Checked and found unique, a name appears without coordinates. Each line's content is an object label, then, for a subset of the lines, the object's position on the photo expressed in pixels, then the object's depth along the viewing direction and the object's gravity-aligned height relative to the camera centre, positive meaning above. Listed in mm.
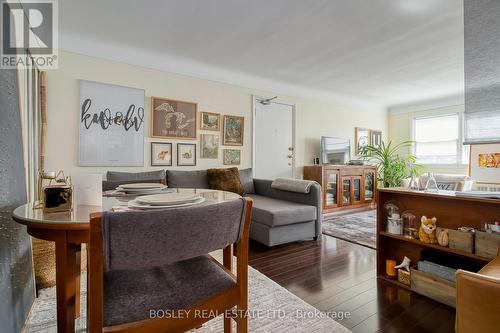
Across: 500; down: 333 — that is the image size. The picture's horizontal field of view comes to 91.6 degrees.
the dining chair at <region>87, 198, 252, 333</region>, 594 -389
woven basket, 1648 -698
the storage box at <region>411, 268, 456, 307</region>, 1532 -833
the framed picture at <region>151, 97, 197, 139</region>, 3172 +580
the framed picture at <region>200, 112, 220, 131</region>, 3514 +594
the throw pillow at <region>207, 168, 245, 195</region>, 3162 -257
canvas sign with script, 2762 +436
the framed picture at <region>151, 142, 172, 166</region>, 3182 +105
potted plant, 4695 -70
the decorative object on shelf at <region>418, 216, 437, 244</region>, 1689 -485
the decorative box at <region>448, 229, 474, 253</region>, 1503 -499
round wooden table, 784 -252
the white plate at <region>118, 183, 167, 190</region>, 1366 -144
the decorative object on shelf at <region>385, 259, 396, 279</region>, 1929 -857
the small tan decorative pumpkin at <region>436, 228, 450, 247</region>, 1619 -509
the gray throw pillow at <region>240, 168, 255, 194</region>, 3576 -275
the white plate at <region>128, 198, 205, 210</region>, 905 -170
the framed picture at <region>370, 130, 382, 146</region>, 5668 +560
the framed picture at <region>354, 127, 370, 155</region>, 5414 +531
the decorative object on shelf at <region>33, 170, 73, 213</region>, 893 -137
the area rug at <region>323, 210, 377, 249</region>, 2898 -924
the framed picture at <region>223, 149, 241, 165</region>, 3754 +83
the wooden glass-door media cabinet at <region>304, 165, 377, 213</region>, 4289 -427
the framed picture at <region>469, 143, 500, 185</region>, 3172 -35
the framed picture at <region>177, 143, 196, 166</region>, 3365 +104
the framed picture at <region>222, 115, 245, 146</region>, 3730 +487
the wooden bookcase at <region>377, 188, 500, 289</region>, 1521 -369
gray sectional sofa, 2527 -509
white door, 4102 +394
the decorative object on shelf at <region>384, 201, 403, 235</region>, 1905 -453
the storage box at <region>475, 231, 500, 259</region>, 1392 -485
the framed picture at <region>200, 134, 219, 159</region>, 3535 +230
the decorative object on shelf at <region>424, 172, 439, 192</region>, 1884 -177
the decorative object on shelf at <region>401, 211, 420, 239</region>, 1839 -493
